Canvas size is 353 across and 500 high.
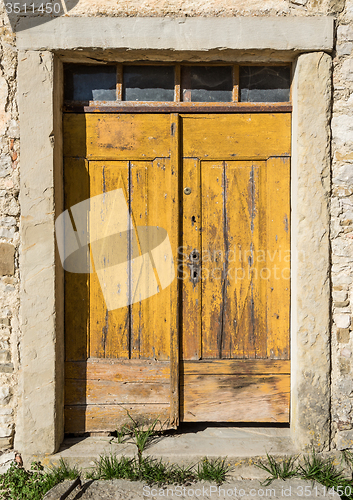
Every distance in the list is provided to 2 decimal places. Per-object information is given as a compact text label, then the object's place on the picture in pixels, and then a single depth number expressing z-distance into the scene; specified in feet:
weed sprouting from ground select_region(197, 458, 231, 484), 7.34
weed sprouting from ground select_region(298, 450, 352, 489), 7.27
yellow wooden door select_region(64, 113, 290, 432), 8.35
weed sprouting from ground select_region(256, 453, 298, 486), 7.39
